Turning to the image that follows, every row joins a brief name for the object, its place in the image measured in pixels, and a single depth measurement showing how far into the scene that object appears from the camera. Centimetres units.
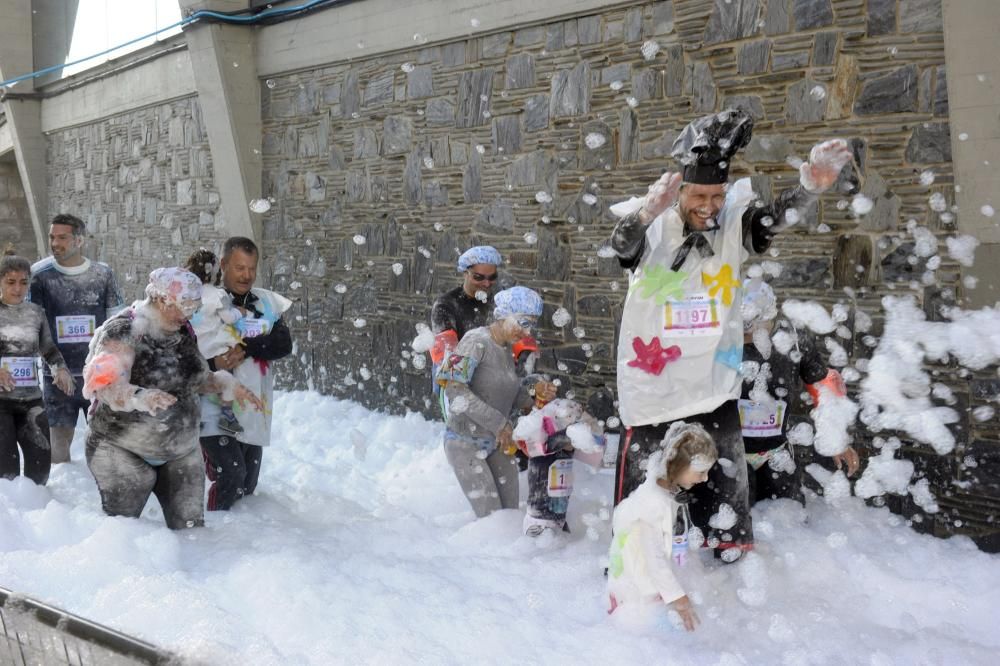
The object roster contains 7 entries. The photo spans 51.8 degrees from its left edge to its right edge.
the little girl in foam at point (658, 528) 389
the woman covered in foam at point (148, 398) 477
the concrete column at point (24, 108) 1647
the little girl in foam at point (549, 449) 528
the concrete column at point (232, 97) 1064
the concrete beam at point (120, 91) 1236
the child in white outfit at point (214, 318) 573
